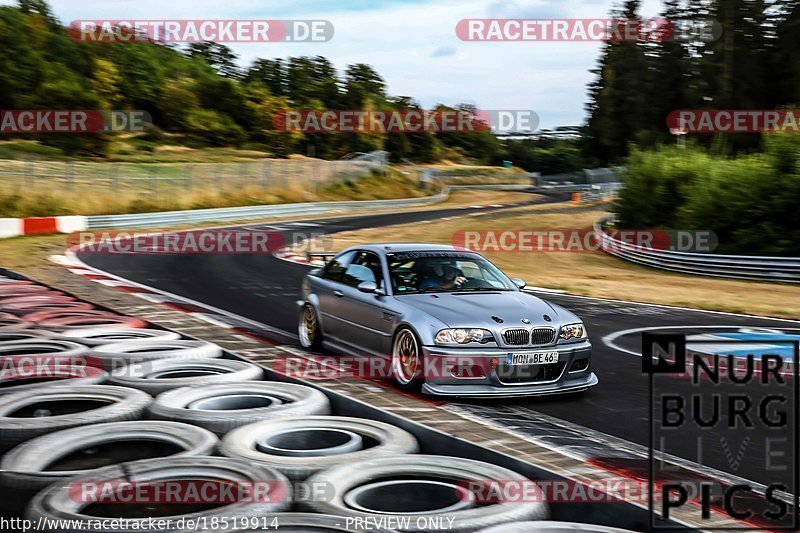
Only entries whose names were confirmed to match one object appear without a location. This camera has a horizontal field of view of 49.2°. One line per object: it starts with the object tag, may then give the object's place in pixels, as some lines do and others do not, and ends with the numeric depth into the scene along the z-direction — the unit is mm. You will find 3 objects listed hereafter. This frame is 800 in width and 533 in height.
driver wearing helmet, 8922
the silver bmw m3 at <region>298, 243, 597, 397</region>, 7805
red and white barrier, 27859
